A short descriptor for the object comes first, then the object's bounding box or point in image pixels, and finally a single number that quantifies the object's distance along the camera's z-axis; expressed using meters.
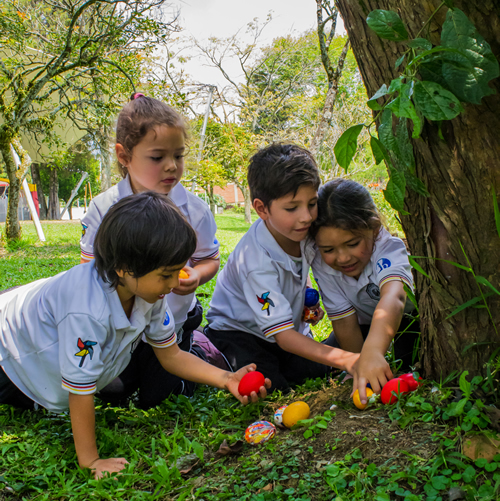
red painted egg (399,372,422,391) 1.90
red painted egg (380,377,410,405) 1.84
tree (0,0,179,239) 9.92
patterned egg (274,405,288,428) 2.09
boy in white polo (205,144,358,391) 2.46
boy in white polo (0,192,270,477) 1.97
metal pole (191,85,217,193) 17.49
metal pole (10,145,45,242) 12.20
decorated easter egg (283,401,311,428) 2.02
